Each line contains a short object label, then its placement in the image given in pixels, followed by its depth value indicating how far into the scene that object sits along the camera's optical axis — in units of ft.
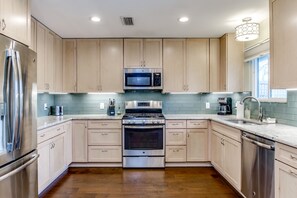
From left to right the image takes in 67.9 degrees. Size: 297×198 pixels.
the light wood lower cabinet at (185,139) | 13.06
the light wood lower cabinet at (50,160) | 9.13
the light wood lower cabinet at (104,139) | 12.95
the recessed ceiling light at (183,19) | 10.58
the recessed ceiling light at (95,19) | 10.42
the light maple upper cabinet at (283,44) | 7.04
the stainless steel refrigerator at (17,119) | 5.66
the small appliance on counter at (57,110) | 13.84
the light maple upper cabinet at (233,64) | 12.93
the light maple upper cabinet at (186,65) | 14.10
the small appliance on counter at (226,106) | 14.15
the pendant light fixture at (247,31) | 9.21
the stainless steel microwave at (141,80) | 13.82
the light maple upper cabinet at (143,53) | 13.97
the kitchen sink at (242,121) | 10.40
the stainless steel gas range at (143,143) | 12.77
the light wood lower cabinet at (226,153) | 9.20
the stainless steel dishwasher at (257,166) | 6.77
